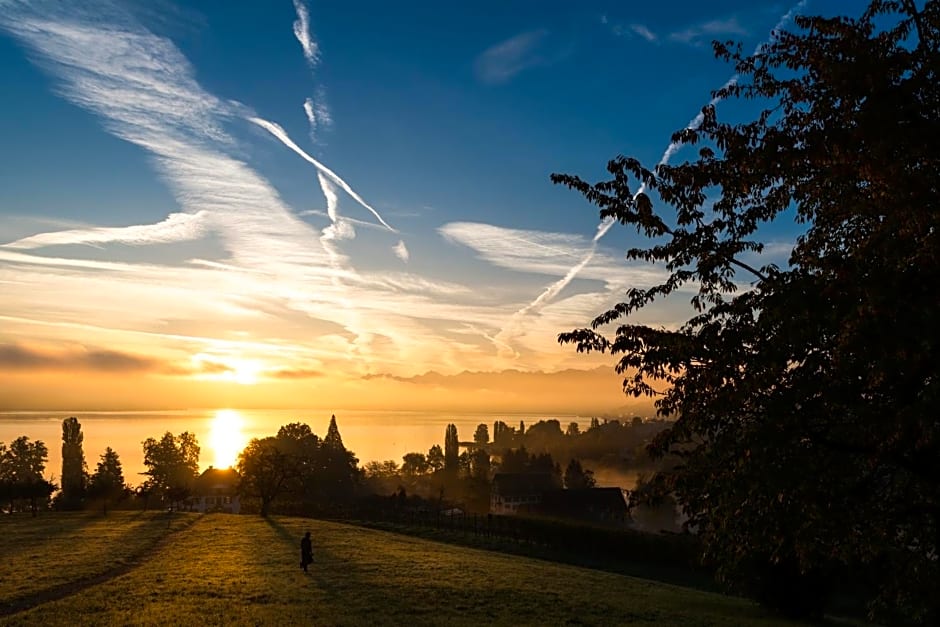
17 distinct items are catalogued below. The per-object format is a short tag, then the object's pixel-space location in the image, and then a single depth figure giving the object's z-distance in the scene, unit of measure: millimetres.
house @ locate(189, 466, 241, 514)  126000
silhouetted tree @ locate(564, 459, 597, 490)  130625
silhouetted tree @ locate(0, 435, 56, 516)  120625
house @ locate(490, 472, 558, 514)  121375
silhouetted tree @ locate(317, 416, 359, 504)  116188
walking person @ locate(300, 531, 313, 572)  30344
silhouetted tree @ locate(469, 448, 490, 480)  173712
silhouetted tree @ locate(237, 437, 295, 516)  64188
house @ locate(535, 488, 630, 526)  100625
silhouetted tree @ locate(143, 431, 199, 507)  115269
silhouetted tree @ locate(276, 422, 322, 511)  105062
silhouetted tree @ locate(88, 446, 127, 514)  73250
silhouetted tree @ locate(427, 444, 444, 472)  189450
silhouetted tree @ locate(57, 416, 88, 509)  121194
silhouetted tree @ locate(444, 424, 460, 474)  164375
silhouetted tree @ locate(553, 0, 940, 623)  7809
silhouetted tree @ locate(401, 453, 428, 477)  191875
